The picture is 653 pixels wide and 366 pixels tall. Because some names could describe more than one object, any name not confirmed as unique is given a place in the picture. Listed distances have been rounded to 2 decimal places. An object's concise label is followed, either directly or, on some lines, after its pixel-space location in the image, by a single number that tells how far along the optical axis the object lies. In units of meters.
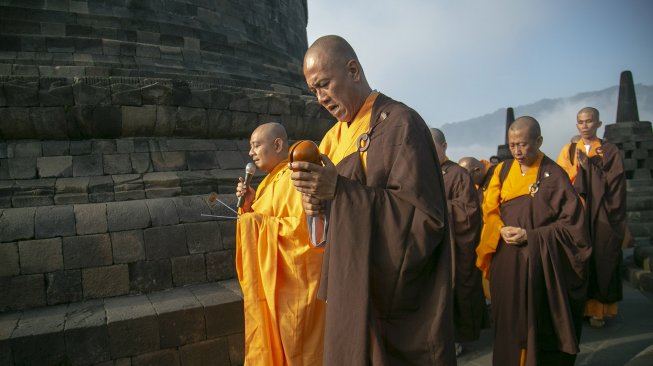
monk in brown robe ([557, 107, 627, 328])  5.05
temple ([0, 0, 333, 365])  3.27
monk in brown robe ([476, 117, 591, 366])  3.22
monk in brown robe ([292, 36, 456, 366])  1.63
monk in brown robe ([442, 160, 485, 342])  4.25
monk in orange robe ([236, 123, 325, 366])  2.74
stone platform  2.92
